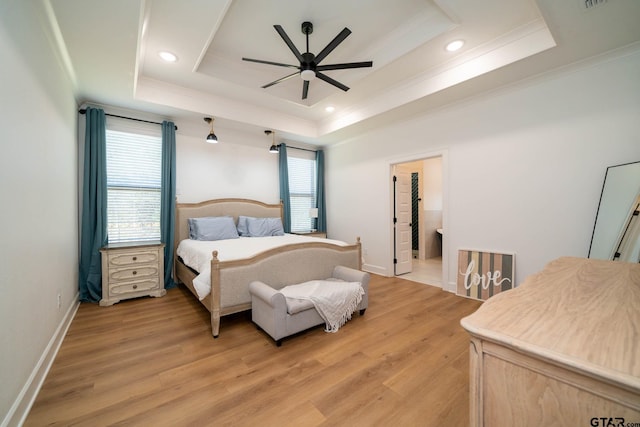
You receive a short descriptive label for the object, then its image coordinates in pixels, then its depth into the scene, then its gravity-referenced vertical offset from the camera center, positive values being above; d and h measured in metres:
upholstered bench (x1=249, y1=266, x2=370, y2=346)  2.22 -0.94
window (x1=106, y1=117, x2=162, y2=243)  3.67 +0.45
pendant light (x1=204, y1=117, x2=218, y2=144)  3.92 +1.12
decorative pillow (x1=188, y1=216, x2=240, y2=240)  3.91 -0.28
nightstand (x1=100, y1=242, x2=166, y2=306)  3.22 -0.80
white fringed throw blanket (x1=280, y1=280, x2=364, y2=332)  2.46 -0.85
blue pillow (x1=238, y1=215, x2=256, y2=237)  4.41 -0.28
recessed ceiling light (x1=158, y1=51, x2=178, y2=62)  2.87 +1.77
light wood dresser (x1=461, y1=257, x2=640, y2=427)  0.56 -0.36
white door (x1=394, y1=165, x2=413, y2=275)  4.67 -0.18
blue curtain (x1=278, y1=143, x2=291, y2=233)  5.26 +0.54
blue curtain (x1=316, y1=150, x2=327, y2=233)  5.77 +0.32
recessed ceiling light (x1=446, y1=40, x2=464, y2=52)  2.69 +1.78
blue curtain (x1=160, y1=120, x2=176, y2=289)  3.93 +0.17
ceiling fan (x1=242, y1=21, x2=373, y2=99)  2.28 +1.48
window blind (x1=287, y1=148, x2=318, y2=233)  5.55 +0.55
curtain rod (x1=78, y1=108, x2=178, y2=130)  3.38 +1.36
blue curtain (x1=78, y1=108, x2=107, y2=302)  3.30 +0.06
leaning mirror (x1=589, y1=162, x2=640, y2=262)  2.22 -0.05
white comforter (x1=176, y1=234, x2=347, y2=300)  2.56 -0.47
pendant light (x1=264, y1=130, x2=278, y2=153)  4.73 +1.29
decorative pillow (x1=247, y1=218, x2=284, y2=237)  4.39 -0.28
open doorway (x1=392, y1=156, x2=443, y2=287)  6.11 -0.09
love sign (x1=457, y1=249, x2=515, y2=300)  3.17 -0.80
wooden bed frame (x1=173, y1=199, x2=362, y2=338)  2.43 -0.65
